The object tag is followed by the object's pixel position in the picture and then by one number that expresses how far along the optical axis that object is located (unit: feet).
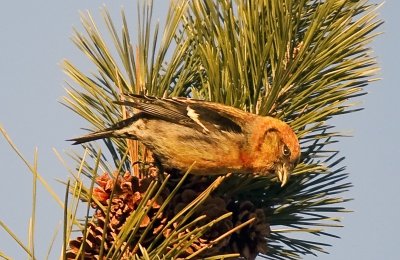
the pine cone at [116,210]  22.93
